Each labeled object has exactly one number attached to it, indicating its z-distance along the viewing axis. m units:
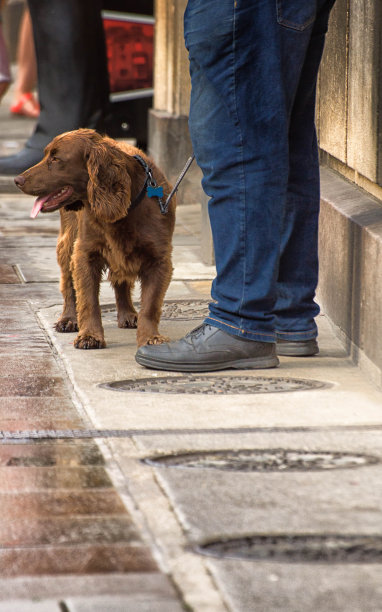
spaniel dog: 9.91
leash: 10.02
